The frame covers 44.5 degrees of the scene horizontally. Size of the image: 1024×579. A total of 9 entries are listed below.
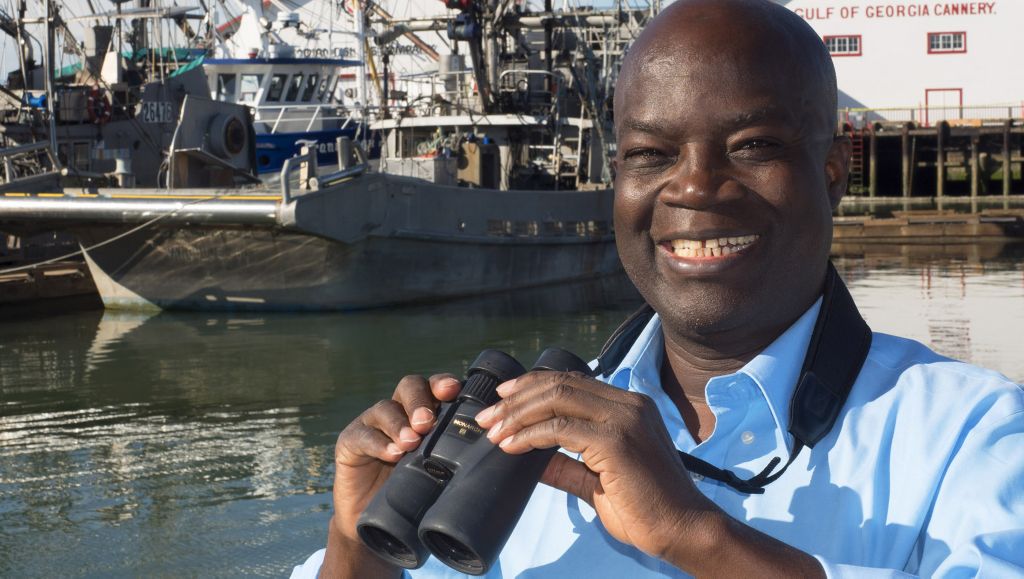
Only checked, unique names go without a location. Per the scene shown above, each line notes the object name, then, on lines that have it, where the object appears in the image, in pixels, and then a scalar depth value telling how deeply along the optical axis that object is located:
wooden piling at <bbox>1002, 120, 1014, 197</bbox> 35.44
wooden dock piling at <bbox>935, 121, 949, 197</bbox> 35.31
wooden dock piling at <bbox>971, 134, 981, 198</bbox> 34.98
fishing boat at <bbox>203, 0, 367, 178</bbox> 21.36
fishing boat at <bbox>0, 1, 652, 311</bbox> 13.90
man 1.31
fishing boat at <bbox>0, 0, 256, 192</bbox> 17.42
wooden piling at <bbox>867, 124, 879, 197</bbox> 36.44
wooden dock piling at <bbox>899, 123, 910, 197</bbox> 35.97
